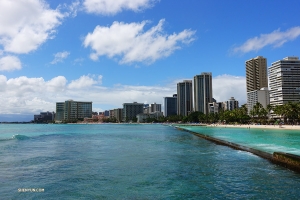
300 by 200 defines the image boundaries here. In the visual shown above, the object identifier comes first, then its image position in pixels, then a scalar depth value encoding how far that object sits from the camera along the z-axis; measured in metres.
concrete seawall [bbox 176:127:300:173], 15.59
